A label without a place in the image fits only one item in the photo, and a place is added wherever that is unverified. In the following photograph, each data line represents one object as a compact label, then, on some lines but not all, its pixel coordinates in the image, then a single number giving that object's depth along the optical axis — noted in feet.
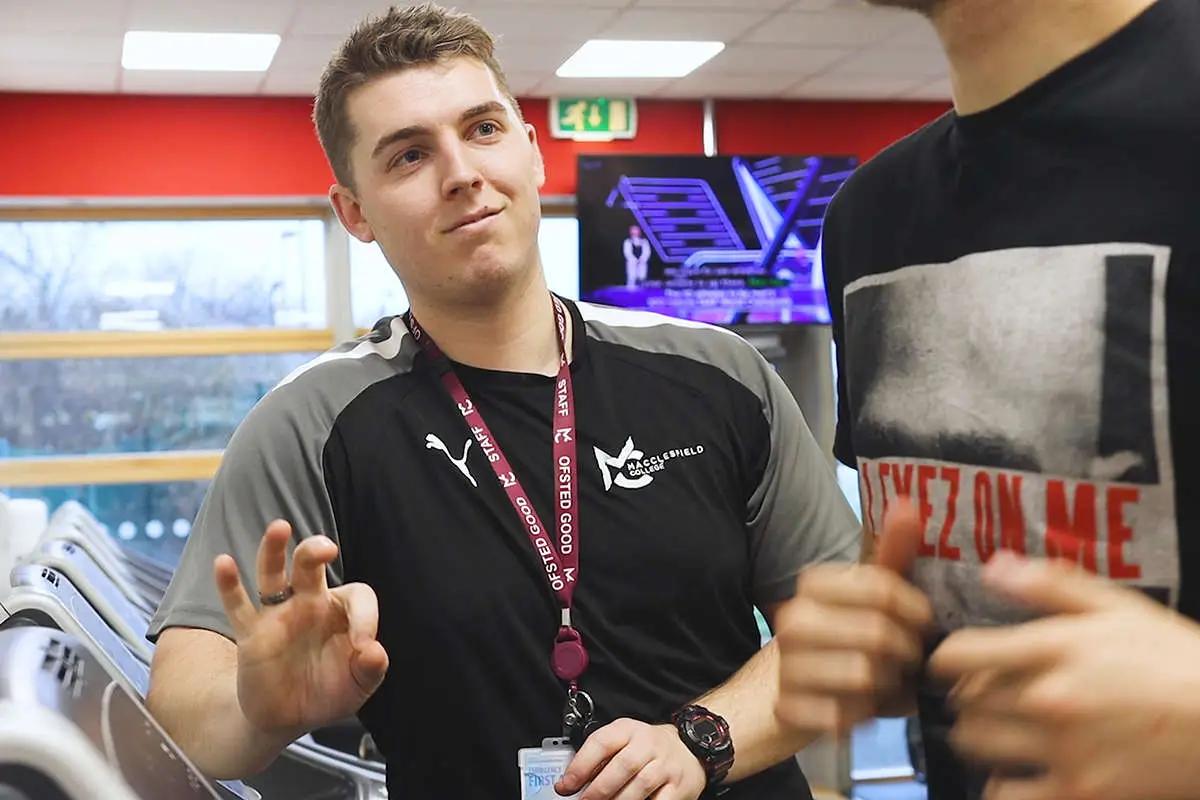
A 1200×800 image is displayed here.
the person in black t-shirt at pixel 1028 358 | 2.78
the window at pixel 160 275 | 20.03
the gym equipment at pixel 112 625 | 7.45
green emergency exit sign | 21.12
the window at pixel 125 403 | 19.88
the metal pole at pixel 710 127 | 21.77
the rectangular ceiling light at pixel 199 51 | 16.80
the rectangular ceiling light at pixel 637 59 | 18.25
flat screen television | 20.10
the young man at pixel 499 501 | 5.04
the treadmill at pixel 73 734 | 2.33
